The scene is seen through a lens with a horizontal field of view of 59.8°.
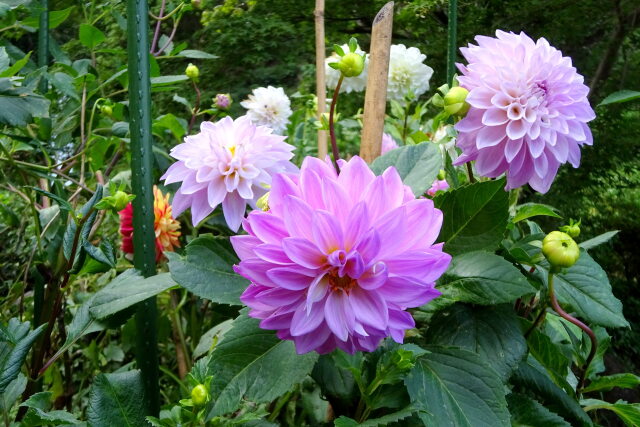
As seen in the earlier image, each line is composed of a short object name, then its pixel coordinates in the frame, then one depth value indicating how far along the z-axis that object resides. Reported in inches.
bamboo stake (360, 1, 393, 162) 22.6
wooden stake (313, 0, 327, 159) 26.0
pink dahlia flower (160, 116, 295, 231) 21.1
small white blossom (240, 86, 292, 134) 41.8
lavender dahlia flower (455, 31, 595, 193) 19.0
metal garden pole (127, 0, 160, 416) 18.7
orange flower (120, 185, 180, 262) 27.4
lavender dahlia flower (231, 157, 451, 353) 12.9
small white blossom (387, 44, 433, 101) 34.8
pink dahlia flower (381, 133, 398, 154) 28.1
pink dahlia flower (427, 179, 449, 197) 26.0
